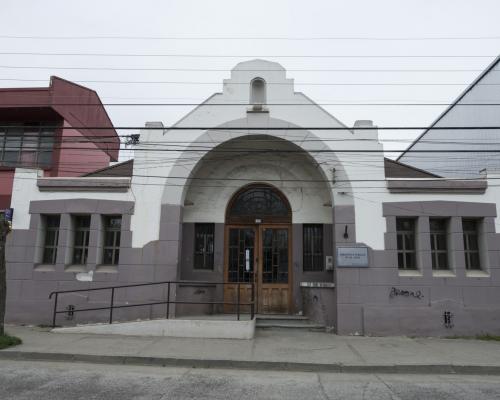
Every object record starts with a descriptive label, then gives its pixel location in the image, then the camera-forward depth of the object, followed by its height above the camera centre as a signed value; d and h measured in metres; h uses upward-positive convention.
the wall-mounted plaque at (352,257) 11.17 +0.49
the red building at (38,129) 15.69 +5.67
